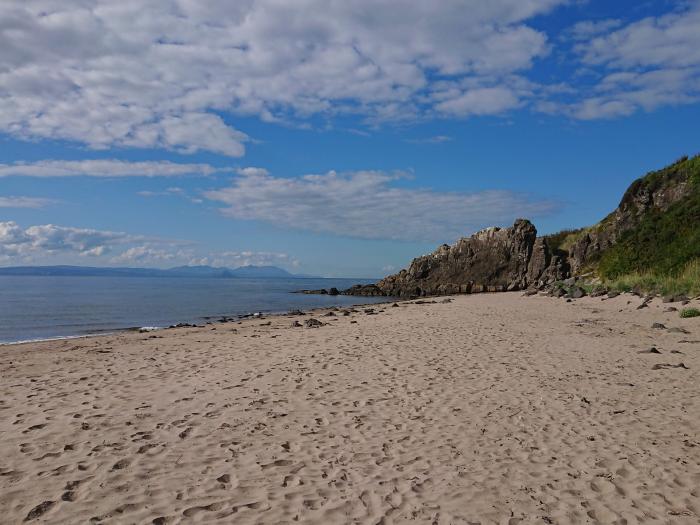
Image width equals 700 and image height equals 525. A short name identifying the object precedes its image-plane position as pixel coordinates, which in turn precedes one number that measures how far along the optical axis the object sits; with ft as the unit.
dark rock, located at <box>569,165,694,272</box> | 118.32
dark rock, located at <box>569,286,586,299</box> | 99.35
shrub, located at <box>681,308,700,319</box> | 62.39
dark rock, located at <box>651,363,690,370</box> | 37.52
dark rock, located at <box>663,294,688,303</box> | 73.00
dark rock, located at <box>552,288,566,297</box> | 107.08
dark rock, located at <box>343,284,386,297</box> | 217.15
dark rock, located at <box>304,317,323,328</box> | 70.57
